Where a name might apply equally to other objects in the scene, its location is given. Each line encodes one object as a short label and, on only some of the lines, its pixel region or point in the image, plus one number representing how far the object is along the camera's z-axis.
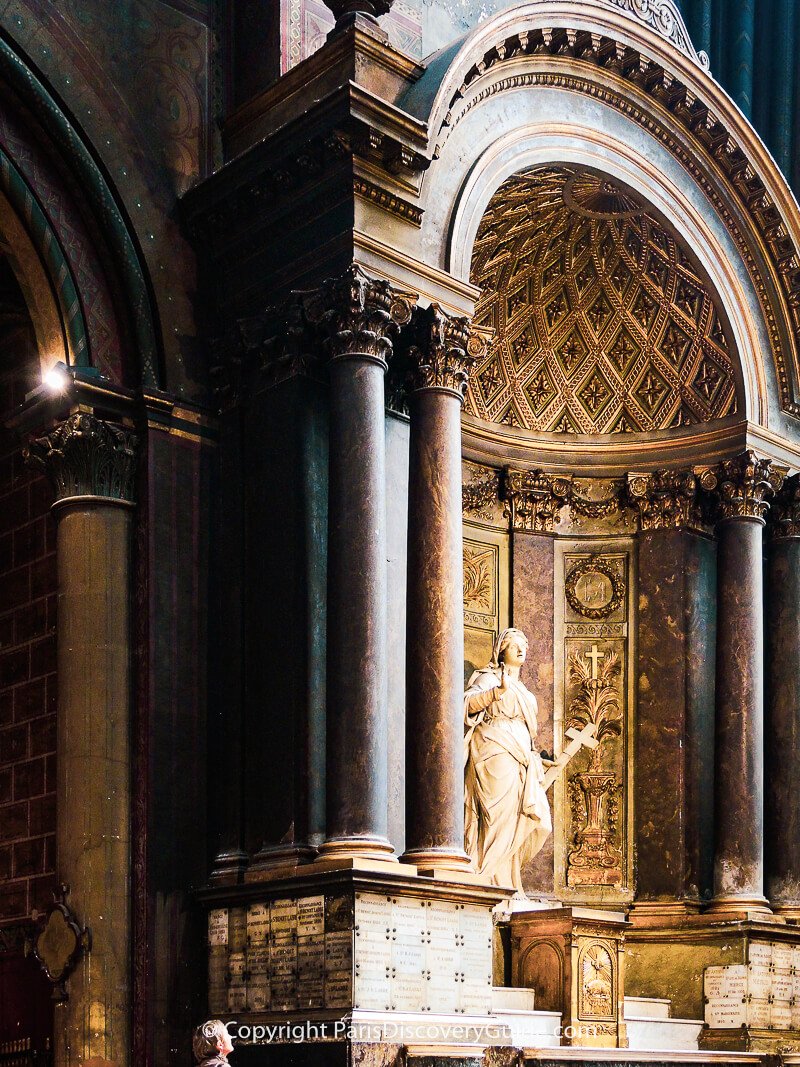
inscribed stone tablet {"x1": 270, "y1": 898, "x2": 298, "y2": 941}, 11.82
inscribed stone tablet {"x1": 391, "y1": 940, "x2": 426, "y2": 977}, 11.66
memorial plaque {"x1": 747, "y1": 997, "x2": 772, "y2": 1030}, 14.90
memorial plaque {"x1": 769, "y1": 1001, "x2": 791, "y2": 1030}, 15.12
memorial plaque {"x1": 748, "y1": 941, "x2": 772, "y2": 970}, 15.14
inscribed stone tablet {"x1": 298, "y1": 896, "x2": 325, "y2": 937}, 11.60
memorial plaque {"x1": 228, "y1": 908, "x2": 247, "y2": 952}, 12.18
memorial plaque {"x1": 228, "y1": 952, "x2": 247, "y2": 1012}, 12.09
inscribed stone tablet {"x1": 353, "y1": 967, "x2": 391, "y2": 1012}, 11.37
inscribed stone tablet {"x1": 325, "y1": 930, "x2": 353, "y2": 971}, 11.38
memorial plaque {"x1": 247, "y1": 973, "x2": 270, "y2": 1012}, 11.93
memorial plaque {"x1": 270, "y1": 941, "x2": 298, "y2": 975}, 11.75
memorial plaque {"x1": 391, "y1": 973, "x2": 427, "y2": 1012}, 11.62
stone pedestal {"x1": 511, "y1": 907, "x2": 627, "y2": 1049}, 13.48
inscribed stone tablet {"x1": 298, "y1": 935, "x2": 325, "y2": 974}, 11.55
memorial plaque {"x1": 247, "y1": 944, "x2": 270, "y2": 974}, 11.97
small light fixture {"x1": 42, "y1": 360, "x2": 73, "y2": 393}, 12.85
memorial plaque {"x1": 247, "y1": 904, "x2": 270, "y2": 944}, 12.02
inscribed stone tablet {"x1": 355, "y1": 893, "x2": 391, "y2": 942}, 11.46
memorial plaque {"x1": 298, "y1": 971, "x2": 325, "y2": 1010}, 11.52
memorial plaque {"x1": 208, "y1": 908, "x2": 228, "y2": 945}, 12.34
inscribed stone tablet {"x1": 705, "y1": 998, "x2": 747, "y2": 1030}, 14.87
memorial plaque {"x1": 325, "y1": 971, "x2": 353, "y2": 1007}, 11.34
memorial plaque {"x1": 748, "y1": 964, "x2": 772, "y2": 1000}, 15.01
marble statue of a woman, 14.80
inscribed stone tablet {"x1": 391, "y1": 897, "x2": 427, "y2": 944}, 11.70
